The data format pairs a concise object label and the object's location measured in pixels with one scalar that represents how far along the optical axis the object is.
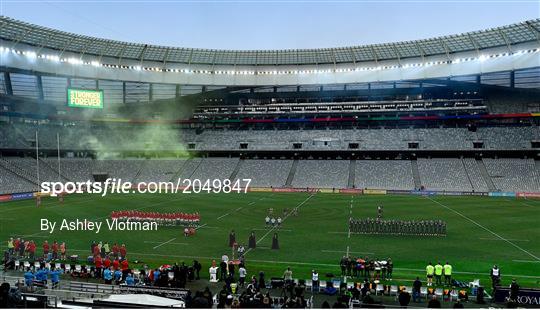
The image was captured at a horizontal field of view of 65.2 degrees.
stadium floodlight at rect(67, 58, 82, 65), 66.33
